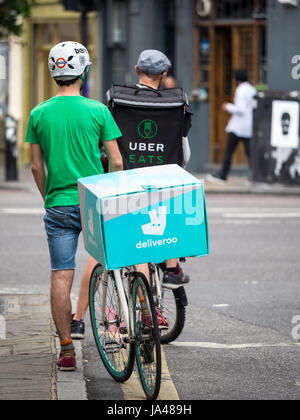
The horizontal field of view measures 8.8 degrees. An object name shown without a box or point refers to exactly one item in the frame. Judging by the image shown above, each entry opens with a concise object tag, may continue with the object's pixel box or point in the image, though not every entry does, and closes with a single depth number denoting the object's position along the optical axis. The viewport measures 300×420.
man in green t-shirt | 10.85
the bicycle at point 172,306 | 12.42
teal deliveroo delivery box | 9.79
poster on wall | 31.60
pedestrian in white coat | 33.05
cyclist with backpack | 12.20
